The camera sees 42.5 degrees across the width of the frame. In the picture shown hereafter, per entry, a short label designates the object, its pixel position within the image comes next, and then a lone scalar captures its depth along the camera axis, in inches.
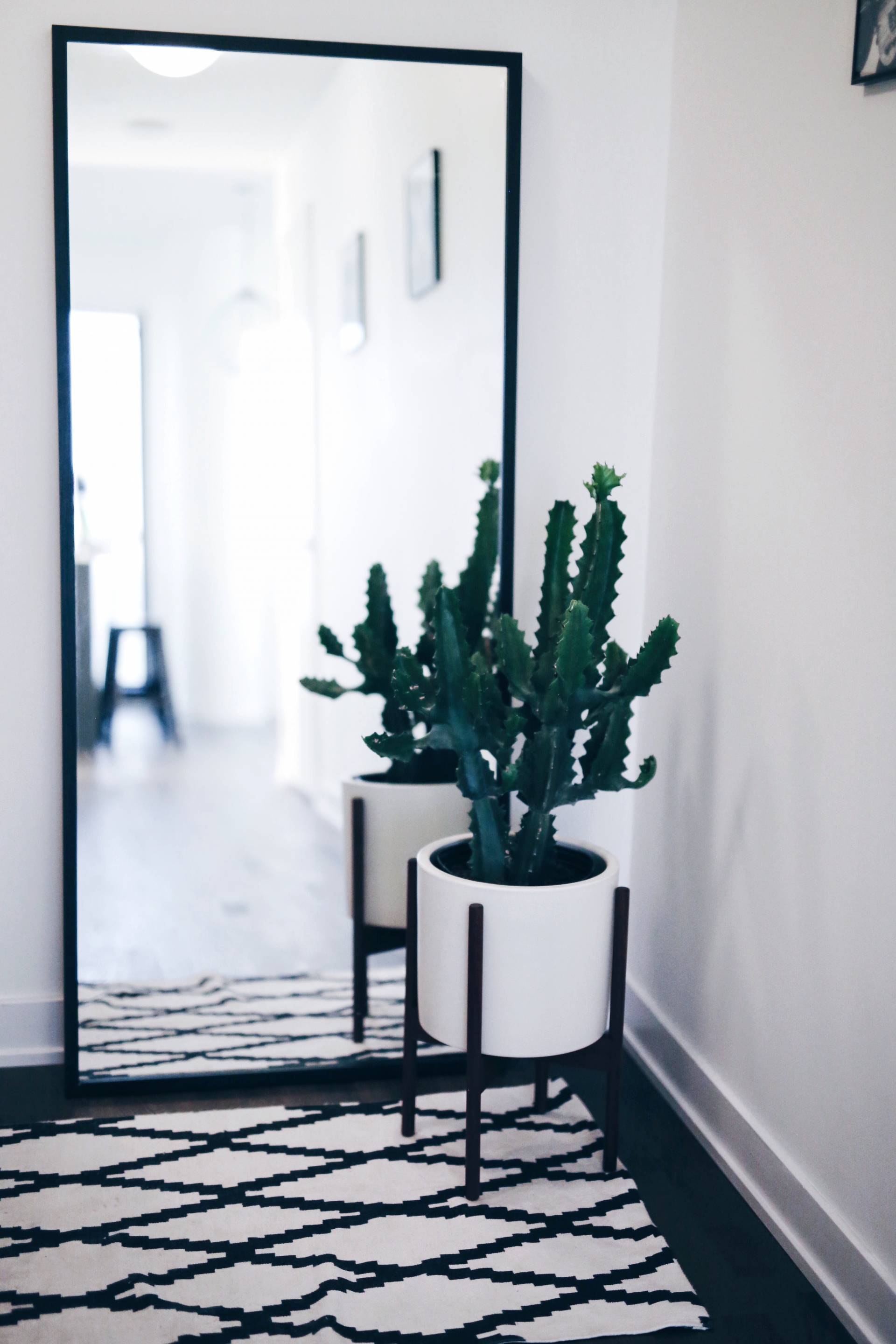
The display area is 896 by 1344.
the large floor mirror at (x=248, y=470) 76.9
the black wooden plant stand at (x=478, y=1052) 65.4
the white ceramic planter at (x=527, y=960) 65.4
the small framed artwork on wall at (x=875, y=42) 52.1
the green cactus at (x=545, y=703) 65.2
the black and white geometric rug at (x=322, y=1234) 56.7
